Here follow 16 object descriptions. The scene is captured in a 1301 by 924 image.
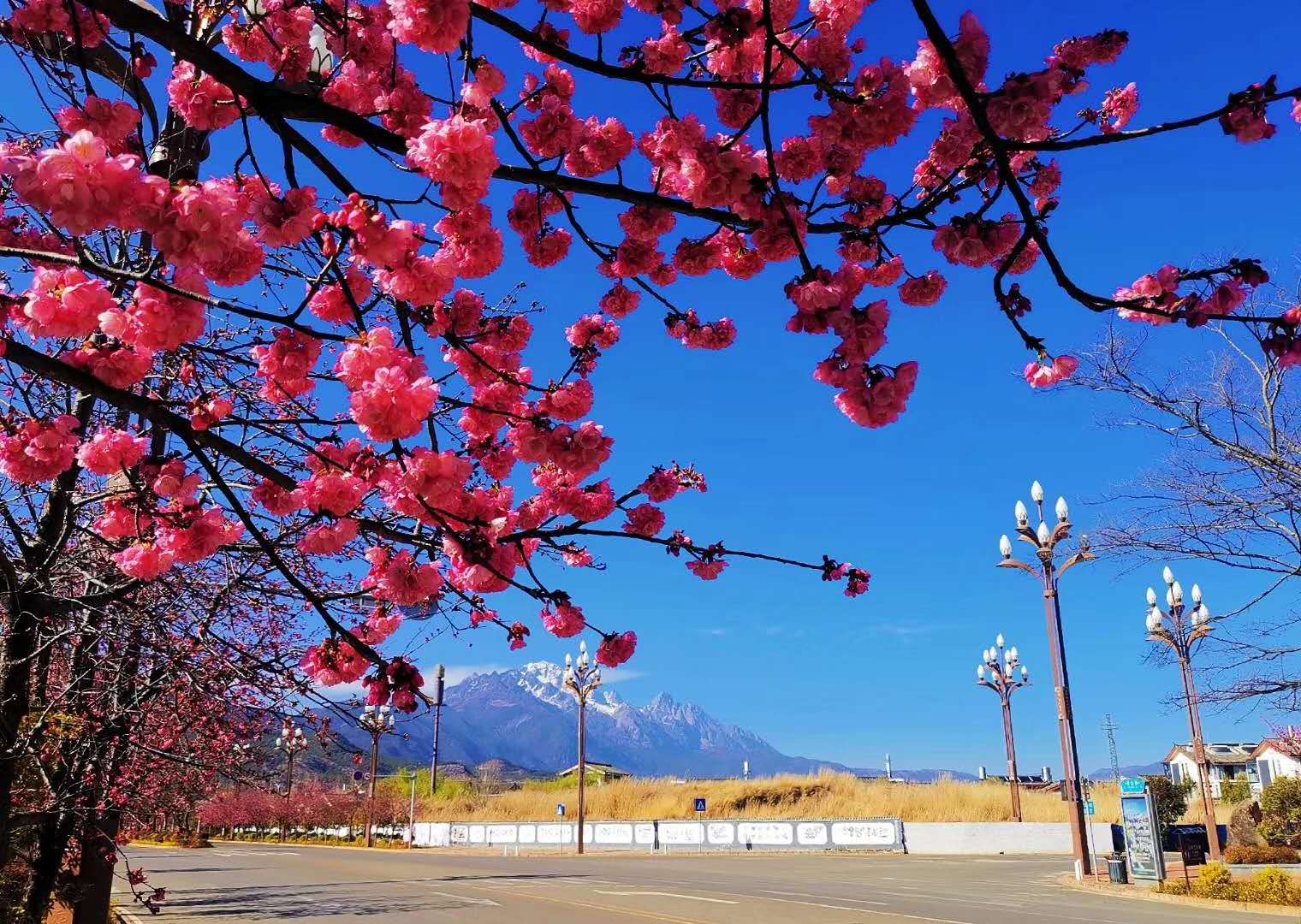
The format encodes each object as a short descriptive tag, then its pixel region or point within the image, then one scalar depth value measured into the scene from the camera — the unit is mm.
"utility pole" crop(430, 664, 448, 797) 28375
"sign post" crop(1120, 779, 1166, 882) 17281
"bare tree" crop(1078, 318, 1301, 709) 11797
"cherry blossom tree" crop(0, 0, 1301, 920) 2731
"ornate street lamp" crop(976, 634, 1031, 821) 34094
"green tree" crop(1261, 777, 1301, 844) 25828
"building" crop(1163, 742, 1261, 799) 80500
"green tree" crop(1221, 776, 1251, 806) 49688
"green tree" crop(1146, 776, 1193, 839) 29708
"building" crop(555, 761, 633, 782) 62559
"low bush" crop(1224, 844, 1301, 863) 20891
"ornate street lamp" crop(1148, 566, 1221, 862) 20719
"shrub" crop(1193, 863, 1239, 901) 15680
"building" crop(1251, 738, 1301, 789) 75438
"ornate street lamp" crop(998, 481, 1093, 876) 18422
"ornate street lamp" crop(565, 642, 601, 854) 32656
